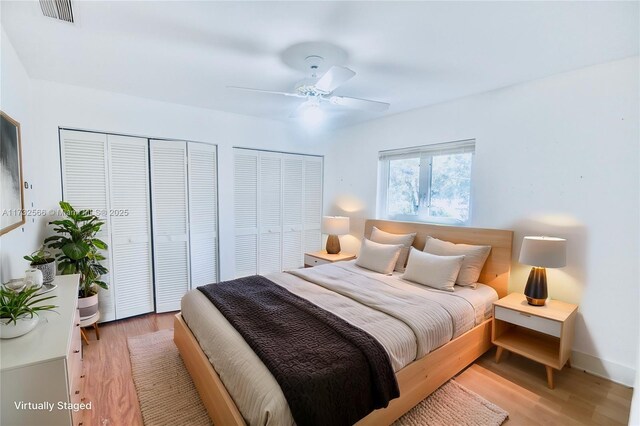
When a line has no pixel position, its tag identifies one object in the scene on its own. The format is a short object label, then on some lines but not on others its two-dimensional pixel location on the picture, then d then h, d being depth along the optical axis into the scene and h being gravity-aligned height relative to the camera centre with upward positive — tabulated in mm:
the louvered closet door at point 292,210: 4363 -218
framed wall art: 1702 +93
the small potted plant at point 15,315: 1307 -586
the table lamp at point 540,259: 2221 -462
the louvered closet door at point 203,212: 3561 -230
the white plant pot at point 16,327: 1297 -631
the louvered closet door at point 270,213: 4145 -256
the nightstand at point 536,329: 2143 -1039
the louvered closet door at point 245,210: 3928 -207
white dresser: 1160 -787
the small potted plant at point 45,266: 2070 -539
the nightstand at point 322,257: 3906 -848
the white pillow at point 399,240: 3242 -508
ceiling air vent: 1564 +1041
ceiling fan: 1838 +783
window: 3166 +192
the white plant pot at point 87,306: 2678 -1080
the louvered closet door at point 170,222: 3336 -332
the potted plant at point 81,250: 2605 -530
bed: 1426 -964
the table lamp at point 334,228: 4031 -453
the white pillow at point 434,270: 2582 -670
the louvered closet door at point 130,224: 3109 -348
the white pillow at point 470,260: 2682 -579
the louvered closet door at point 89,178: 2852 +154
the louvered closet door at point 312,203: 4590 -108
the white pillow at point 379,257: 3082 -658
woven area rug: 1829 -1431
